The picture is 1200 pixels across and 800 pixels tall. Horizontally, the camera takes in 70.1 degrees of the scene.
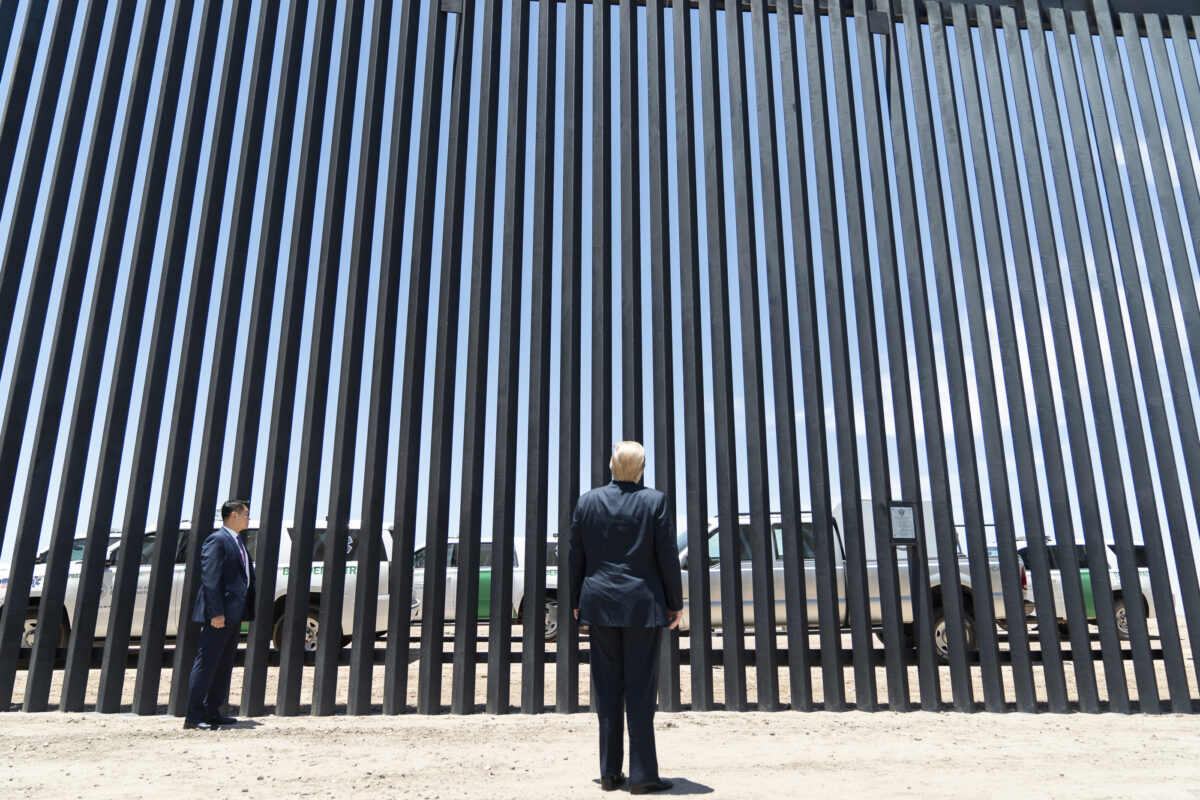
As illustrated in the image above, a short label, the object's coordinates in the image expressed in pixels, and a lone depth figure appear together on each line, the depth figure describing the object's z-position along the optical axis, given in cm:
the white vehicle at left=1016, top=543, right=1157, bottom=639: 877
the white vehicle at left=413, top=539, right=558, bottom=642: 973
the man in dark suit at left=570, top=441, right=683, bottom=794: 360
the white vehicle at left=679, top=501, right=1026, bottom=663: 823
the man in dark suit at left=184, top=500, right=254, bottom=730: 500
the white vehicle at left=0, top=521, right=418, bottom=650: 868
